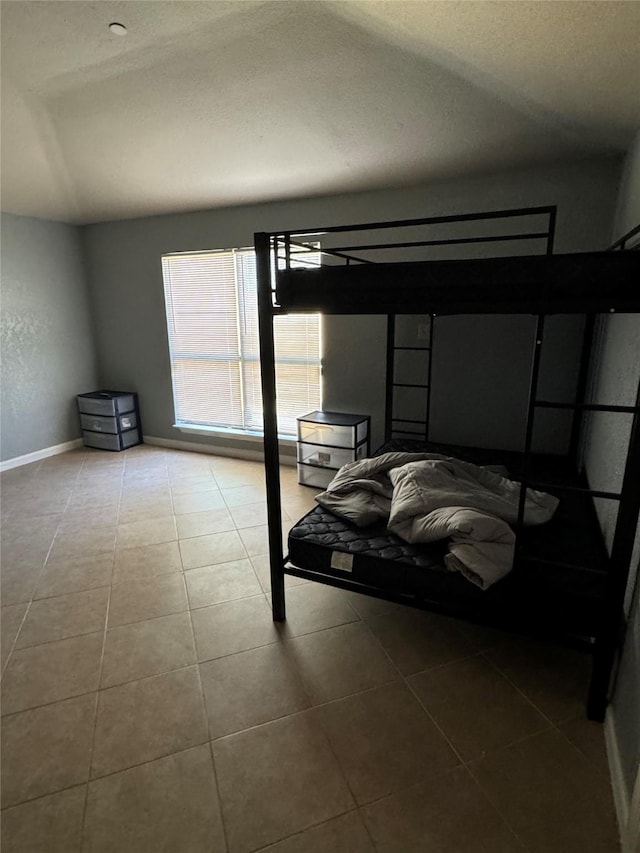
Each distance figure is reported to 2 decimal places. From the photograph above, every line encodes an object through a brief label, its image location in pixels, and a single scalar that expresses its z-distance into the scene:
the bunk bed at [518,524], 1.34
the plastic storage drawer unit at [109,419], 4.56
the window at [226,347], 3.96
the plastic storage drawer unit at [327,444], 3.44
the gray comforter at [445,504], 1.68
